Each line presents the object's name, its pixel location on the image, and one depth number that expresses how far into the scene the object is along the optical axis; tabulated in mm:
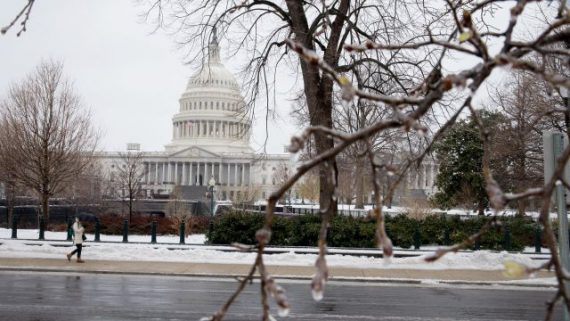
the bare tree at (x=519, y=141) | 25422
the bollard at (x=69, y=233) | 23766
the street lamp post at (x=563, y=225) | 8867
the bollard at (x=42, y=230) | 23097
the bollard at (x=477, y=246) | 21258
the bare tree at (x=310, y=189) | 66938
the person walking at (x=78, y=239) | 18422
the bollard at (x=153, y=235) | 22922
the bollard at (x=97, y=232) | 23328
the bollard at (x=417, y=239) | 21405
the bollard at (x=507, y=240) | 20875
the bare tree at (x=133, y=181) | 39550
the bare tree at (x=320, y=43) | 19802
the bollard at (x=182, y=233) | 22400
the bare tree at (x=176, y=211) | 28188
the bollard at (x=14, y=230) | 23523
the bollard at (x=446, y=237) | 21641
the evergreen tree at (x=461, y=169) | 38866
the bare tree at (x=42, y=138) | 30219
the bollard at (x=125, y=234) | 23156
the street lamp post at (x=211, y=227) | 22903
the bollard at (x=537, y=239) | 20719
